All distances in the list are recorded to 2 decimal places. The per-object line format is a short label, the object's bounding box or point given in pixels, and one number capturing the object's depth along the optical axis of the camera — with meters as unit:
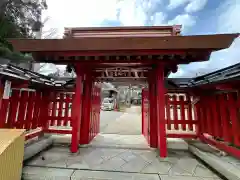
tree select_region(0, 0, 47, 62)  9.35
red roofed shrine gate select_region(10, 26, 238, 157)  2.63
